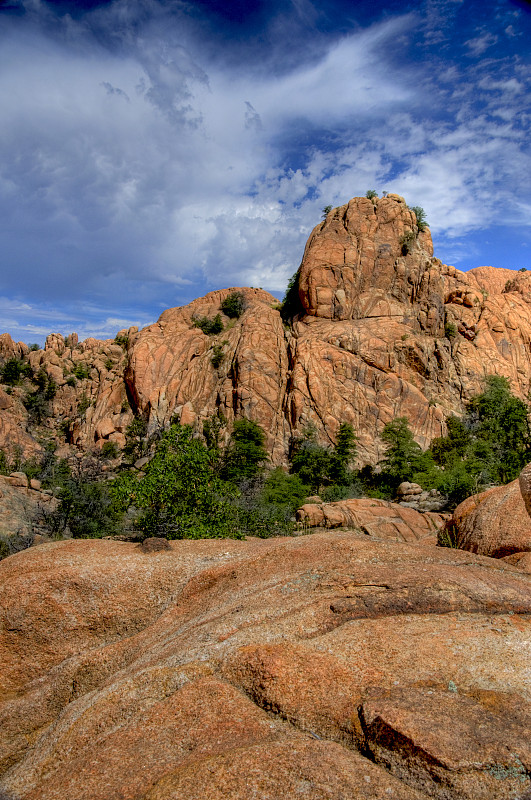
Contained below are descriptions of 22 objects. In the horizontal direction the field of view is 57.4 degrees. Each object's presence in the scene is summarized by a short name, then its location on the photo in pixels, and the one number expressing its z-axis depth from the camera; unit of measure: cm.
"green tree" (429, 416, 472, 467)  3512
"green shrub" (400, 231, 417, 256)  4378
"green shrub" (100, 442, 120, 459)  4172
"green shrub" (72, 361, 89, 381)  5409
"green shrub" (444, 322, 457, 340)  4297
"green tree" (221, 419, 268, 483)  3334
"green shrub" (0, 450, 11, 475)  3306
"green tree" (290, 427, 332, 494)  3438
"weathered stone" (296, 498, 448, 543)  2078
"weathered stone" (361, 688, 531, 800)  300
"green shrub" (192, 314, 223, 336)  4905
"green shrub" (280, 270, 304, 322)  4694
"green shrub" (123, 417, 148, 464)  4099
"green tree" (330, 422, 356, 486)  3406
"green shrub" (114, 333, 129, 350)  5747
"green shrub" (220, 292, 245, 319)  5074
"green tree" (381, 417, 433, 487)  3288
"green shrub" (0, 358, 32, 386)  5191
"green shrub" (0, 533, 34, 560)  1656
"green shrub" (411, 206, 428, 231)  4600
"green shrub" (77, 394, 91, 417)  5063
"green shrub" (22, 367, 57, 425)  4956
